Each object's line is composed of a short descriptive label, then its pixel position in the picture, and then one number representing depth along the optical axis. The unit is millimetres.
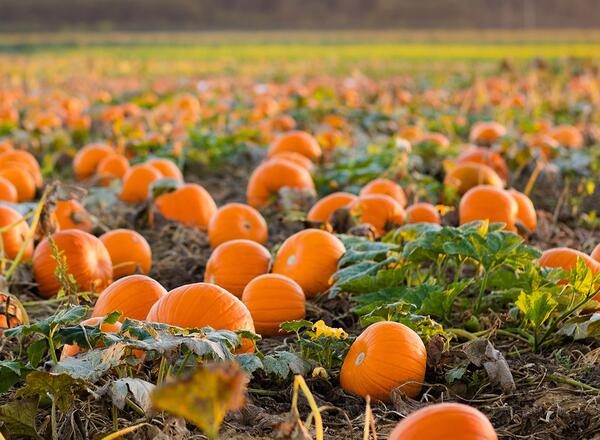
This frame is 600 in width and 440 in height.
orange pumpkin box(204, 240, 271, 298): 3861
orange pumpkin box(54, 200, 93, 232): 4699
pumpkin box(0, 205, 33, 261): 4281
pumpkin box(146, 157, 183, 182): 5910
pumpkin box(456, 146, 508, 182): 6086
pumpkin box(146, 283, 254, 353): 2920
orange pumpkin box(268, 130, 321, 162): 6770
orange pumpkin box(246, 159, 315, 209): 5539
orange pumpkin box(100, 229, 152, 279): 4250
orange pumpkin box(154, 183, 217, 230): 5191
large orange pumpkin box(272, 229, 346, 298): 3826
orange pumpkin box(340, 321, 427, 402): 2816
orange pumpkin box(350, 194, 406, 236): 4562
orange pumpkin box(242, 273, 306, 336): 3465
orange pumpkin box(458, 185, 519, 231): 4566
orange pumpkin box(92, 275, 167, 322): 3184
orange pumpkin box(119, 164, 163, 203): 5629
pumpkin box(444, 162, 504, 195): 5555
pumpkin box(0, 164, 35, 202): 5711
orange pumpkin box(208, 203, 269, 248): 4684
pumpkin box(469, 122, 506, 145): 7547
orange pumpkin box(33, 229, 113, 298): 3852
